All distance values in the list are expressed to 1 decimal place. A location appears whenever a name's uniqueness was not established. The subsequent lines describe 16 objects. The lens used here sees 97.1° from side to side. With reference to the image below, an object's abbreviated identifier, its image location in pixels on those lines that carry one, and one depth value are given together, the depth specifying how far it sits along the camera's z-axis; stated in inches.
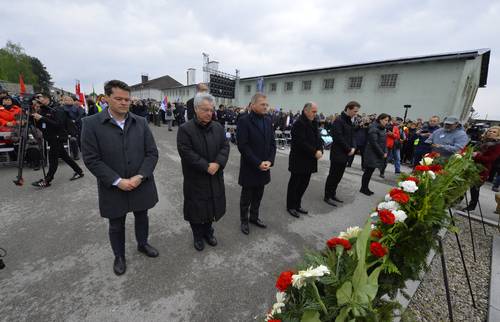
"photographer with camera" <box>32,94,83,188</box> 178.5
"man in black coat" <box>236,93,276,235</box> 119.6
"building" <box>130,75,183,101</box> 2137.1
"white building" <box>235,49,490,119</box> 514.6
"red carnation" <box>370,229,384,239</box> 55.4
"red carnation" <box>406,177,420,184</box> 82.1
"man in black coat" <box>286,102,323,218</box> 138.4
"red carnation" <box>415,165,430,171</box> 91.7
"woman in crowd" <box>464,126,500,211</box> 159.5
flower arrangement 37.6
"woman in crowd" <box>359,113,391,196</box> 188.7
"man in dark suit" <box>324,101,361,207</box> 163.3
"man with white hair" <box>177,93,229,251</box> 95.9
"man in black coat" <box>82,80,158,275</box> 81.6
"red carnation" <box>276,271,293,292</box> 42.4
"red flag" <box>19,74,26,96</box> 314.8
